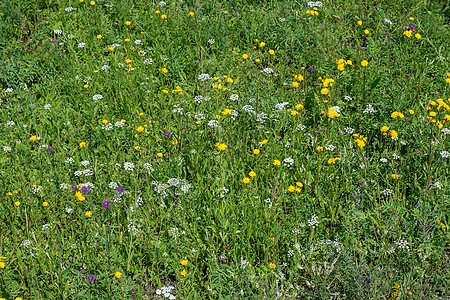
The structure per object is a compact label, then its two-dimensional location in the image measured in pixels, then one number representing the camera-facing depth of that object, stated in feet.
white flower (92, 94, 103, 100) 16.25
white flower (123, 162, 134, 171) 14.23
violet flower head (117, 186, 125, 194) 13.46
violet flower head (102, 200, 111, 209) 12.65
